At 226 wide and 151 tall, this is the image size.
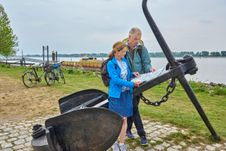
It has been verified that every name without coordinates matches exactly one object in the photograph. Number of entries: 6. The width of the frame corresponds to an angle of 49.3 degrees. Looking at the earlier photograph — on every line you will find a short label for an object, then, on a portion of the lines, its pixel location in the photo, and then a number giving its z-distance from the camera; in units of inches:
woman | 120.2
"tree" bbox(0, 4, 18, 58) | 1015.0
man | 139.3
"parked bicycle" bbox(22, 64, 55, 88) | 415.2
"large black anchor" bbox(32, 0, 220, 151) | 98.3
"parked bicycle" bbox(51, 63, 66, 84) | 446.0
